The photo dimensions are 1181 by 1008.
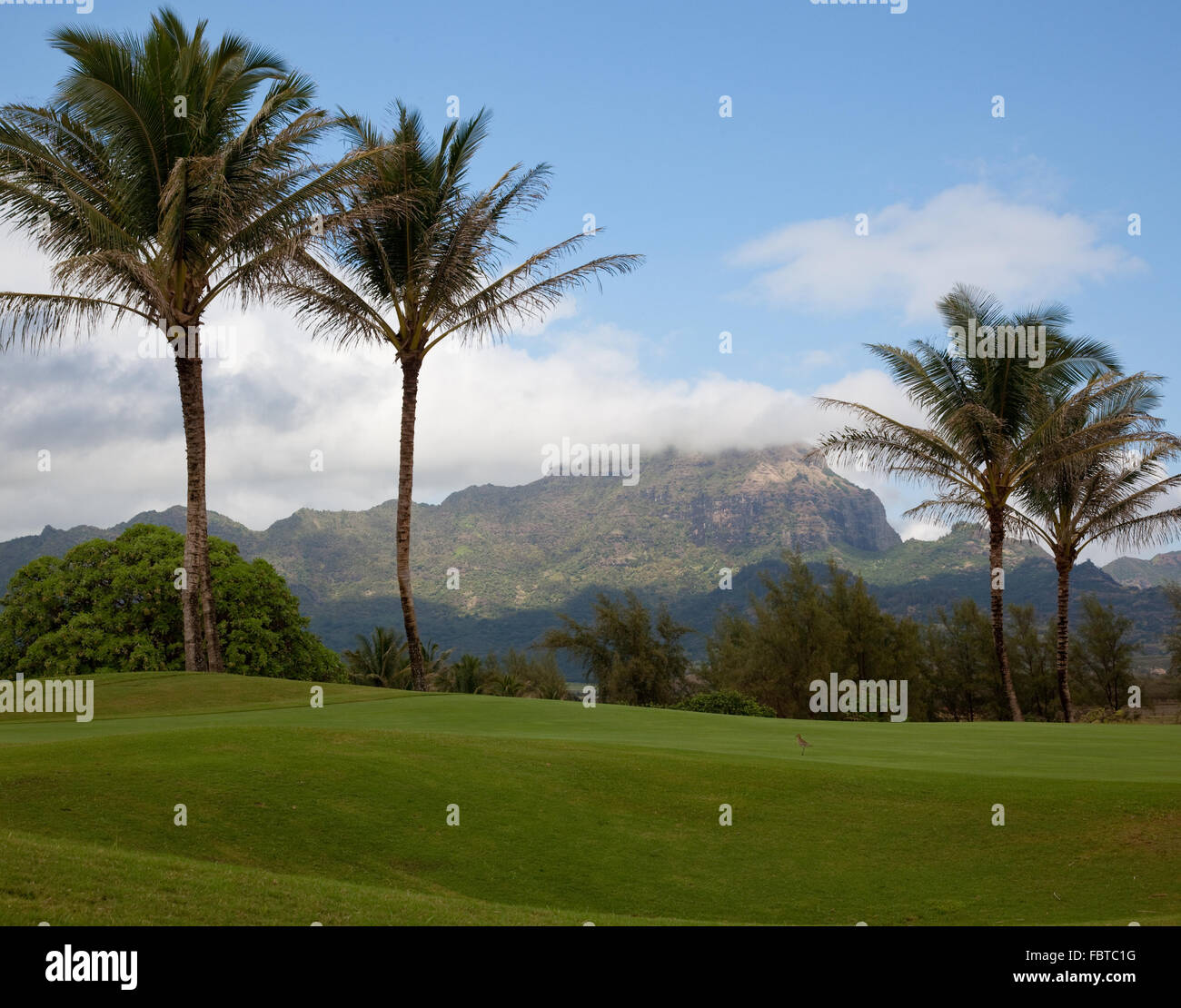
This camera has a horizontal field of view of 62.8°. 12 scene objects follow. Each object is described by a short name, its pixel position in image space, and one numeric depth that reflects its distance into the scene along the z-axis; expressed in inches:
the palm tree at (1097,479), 1182.9
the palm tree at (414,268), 1043.9
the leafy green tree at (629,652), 2078.0
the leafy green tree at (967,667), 2080.5
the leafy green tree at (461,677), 1889.8
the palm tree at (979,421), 1202.0
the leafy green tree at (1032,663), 2053.4
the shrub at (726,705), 1119.6
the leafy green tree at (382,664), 1835.6
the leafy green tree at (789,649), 1936.5
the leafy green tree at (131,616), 1204.5
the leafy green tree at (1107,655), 2076.8
